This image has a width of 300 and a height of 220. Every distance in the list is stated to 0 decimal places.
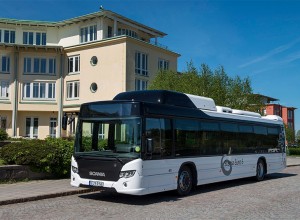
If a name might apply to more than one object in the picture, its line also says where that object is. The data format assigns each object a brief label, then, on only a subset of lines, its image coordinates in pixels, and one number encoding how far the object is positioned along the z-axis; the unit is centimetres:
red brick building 11031
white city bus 984
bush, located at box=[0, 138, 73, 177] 1306
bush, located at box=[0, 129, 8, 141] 2739
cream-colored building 4184
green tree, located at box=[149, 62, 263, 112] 2697
